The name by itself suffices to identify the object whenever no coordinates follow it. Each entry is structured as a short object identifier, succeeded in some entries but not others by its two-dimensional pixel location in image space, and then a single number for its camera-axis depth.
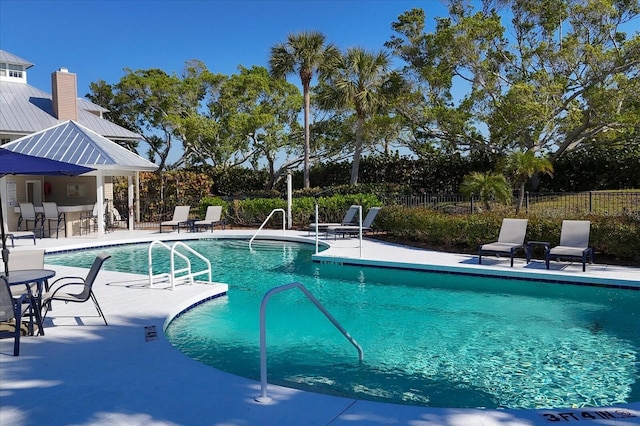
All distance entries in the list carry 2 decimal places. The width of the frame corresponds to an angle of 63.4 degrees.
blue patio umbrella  7.68
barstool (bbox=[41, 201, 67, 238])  18.72
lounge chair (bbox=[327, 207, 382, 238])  17.05
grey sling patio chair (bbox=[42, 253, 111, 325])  6.93
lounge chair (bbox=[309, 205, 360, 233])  18.11
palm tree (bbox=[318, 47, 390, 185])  25.36
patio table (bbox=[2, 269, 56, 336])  6.39
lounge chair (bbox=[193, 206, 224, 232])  20.97
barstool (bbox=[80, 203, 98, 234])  20.58
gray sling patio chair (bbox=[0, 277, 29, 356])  5.80
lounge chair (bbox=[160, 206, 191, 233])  21.03
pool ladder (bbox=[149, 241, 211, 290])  9.63
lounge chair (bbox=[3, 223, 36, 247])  16.47
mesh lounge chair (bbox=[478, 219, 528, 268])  12.26
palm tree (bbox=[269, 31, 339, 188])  26.55
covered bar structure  18.16
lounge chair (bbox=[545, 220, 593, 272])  11.41
